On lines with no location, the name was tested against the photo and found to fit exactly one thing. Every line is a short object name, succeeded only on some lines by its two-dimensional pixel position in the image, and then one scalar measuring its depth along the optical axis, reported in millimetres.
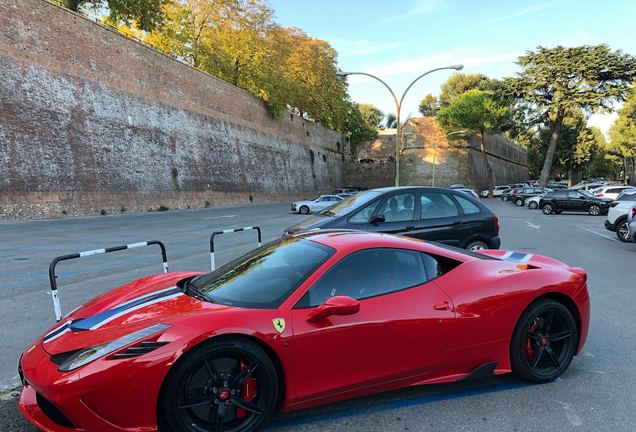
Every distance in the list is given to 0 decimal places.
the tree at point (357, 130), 67188
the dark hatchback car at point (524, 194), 36938
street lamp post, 23534
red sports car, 2611
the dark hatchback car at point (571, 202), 26688
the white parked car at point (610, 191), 30655
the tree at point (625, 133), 56438
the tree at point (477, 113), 51906
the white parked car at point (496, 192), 55644
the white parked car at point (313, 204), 27266
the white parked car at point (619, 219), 13516
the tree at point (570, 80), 42188
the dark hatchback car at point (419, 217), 7402
